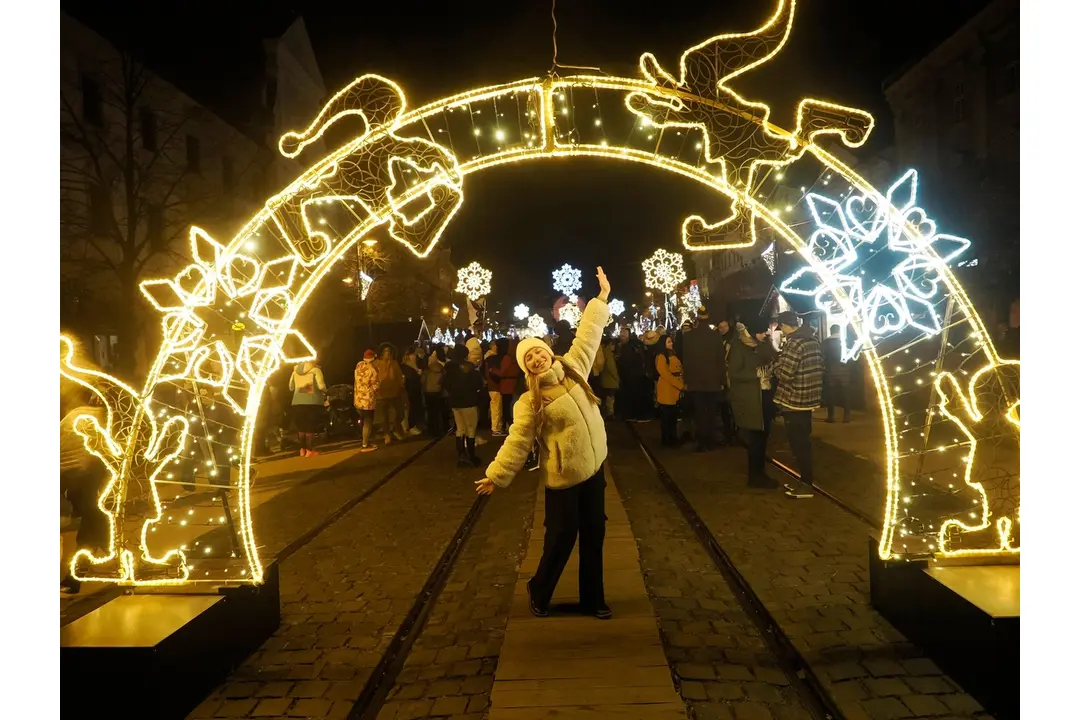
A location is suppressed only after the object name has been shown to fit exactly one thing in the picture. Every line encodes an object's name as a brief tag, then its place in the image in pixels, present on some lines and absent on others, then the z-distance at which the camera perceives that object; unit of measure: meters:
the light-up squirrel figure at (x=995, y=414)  4.36
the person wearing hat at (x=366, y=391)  13.41
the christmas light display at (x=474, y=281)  38.91
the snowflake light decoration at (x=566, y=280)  41.75
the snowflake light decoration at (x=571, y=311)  40.06
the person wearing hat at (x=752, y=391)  8.88
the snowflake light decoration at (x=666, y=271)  28.27
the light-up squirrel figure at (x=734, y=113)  4.48
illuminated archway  4.52
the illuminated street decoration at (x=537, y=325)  56.31
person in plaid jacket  7.87
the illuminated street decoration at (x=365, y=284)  22.55
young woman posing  4.61
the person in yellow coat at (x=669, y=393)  12.22
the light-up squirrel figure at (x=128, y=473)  4.53
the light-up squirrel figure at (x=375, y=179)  4.64
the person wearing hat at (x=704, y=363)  11.12
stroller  15.82
